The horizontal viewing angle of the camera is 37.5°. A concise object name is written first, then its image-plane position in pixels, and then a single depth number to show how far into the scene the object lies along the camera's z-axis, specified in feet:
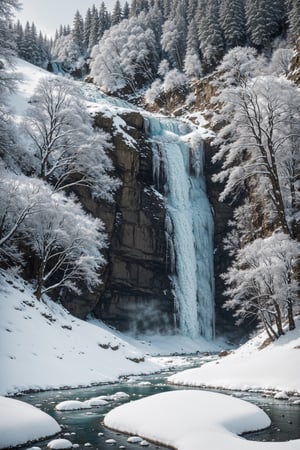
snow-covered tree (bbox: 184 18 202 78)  226.58
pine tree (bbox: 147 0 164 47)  291.93
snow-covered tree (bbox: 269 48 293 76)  166.56
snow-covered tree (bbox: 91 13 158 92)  261.44
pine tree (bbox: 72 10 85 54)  329.11
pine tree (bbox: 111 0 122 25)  328.29
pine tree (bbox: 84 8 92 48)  335.67
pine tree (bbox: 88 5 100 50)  320.70
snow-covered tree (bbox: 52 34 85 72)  315.99
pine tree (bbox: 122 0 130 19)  349.96
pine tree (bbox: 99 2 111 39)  331.57
